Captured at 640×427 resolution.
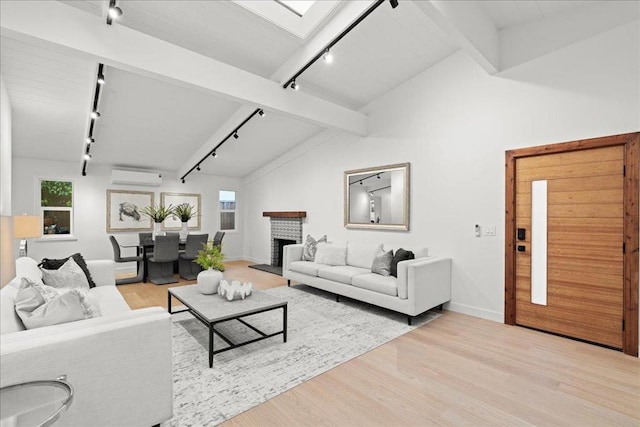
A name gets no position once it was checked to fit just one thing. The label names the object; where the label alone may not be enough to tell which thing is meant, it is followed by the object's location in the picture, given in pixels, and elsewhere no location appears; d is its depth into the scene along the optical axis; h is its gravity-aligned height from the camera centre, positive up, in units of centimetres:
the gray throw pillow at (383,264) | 418 -66
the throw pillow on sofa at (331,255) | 500 -65
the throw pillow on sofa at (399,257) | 406 -55
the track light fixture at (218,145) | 481 +137
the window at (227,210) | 859 +13
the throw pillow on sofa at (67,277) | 296 -64
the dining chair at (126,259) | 585 -88
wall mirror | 473 +31
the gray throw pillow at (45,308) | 177 -57
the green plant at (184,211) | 673 +8
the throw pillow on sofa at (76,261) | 328 -56
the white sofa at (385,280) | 356 -86
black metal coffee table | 262 -87
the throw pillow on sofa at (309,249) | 545 -61
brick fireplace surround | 673 -33
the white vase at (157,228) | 689 -32
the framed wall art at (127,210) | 675 +9
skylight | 327 +231
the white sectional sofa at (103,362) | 142 -74
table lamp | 343 -15
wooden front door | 289 -24
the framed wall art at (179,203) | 748 +26
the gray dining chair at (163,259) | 568 -85
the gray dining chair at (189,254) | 608 -79
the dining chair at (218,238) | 656 -51
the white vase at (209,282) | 327 -72
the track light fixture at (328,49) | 292 +189
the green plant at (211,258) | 342 -49
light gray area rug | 211 -128
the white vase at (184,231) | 677 -37
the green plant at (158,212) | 673 +6
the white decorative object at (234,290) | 307 -77
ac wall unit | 654 +81
